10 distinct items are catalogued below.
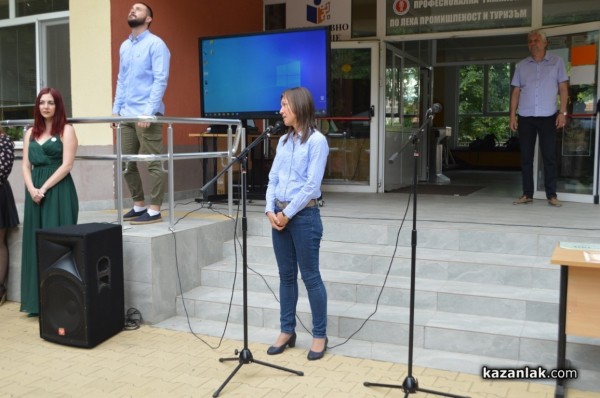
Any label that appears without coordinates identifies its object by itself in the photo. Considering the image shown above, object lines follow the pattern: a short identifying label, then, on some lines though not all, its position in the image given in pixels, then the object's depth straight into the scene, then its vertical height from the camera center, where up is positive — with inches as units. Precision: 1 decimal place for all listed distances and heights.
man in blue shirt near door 256.2 +13.4
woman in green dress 181.8 -12.2
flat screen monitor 236.4 +26.0
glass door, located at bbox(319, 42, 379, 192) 327.9 +10.6
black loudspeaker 162.9 -41.1
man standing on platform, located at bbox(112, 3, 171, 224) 201.8 +13.5
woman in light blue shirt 145.9 -16.9
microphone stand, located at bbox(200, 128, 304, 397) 137.1 -37.6
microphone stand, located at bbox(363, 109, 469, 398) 127.6 -42.1
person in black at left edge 197.6 -25.1
